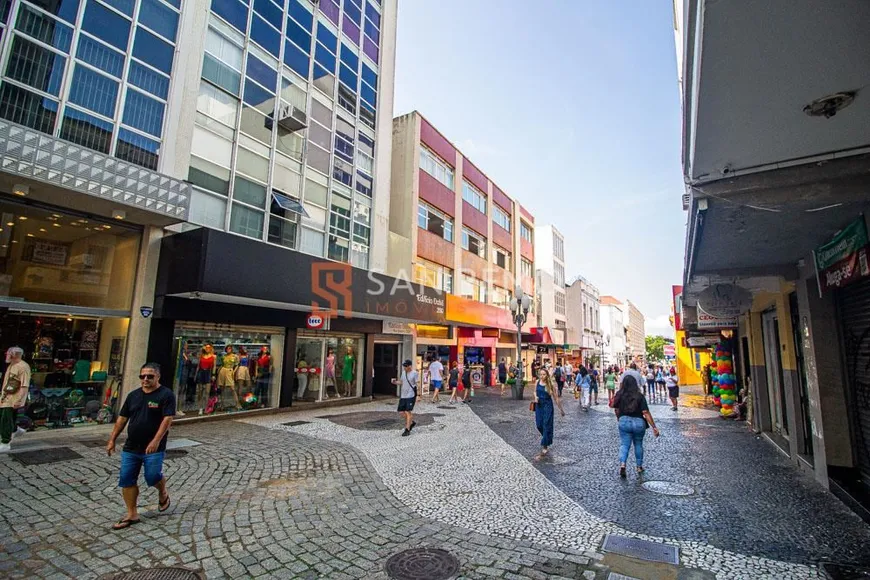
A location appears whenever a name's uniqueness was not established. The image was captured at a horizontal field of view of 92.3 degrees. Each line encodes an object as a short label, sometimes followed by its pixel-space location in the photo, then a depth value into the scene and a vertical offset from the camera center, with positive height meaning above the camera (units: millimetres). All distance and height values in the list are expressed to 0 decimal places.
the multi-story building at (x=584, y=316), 52438 +5760
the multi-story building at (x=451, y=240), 21578 +6790
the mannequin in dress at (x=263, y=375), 13508 -828
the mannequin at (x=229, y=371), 12414 -680
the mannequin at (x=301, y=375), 14805 -865
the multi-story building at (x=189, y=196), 8977 +3835
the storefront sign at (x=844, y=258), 4660 +1332
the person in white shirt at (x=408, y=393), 10211 -955
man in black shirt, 4648 -995
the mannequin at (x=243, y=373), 12891 -754
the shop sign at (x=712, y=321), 12836 +1298
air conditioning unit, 14320 +7871
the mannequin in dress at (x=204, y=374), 11844 -752
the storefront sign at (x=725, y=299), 8383 +1303
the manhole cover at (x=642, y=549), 4012 -1855
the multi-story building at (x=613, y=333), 83312 +5807
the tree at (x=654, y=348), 119775 +4044
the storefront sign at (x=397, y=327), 18228 +1166
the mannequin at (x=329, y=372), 15815 -781
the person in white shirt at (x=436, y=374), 17188 -791
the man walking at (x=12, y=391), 7191 -850
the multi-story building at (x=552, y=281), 40844 +7899
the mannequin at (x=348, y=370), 16719 -723
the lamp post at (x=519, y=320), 19212 +1792
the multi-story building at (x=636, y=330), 116475 +9492
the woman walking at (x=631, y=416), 6949 -911
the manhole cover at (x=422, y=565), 3674 -1915
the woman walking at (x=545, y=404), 8406 -929
